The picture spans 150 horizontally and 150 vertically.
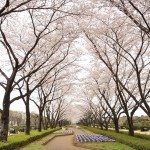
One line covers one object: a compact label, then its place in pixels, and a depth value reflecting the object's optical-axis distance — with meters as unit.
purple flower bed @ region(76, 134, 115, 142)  23.42
